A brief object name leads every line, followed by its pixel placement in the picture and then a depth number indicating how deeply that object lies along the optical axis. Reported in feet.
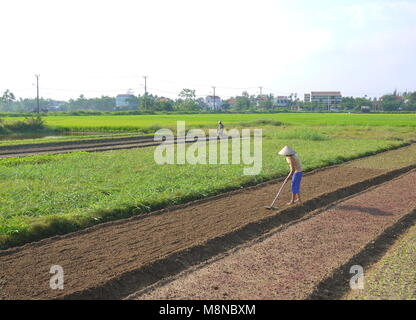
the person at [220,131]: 102.99
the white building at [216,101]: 617.54
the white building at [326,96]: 560.53
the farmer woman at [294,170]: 33.40
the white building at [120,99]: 595.88
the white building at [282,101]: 547.08
